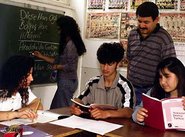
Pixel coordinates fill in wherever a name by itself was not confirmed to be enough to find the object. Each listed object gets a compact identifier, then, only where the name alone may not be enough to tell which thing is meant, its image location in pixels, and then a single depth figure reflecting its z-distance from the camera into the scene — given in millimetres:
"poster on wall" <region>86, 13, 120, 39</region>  3867
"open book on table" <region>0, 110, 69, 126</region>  1796
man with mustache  2508
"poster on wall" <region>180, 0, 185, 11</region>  3334
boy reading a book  2207
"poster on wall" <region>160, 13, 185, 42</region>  3332
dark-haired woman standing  3365
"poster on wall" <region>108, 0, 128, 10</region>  3775
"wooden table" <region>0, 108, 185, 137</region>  1651
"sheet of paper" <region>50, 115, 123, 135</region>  1724
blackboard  3215
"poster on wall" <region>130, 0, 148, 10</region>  3617
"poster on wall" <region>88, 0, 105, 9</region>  3979
